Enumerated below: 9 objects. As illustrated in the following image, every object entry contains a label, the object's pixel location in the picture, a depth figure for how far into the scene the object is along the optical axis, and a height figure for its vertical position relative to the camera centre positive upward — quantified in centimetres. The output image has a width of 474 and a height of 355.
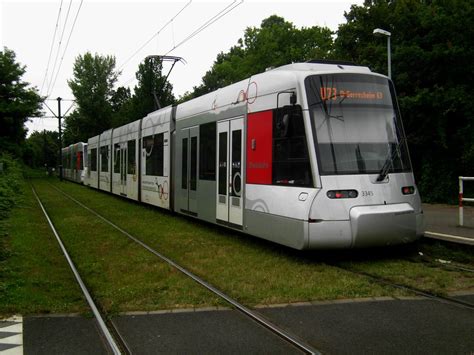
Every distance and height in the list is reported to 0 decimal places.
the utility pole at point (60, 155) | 4531 +123
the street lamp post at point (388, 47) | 1878 +463
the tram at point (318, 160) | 757 +13
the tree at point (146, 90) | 5541 +876
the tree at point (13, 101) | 3800 +518
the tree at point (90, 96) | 6188 +906
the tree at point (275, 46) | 4250 +1087
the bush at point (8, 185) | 1505 -77
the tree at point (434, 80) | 1853 +351
